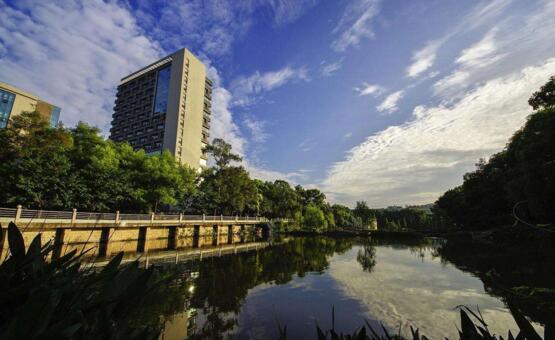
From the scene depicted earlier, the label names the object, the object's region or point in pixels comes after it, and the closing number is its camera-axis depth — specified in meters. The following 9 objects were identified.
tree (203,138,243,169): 35.34
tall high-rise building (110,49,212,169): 49.06
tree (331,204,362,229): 68.44
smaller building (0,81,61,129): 40.84
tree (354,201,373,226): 74.69
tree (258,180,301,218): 53.94
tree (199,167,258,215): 35.16
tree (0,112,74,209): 16.95
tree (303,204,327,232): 50.50
